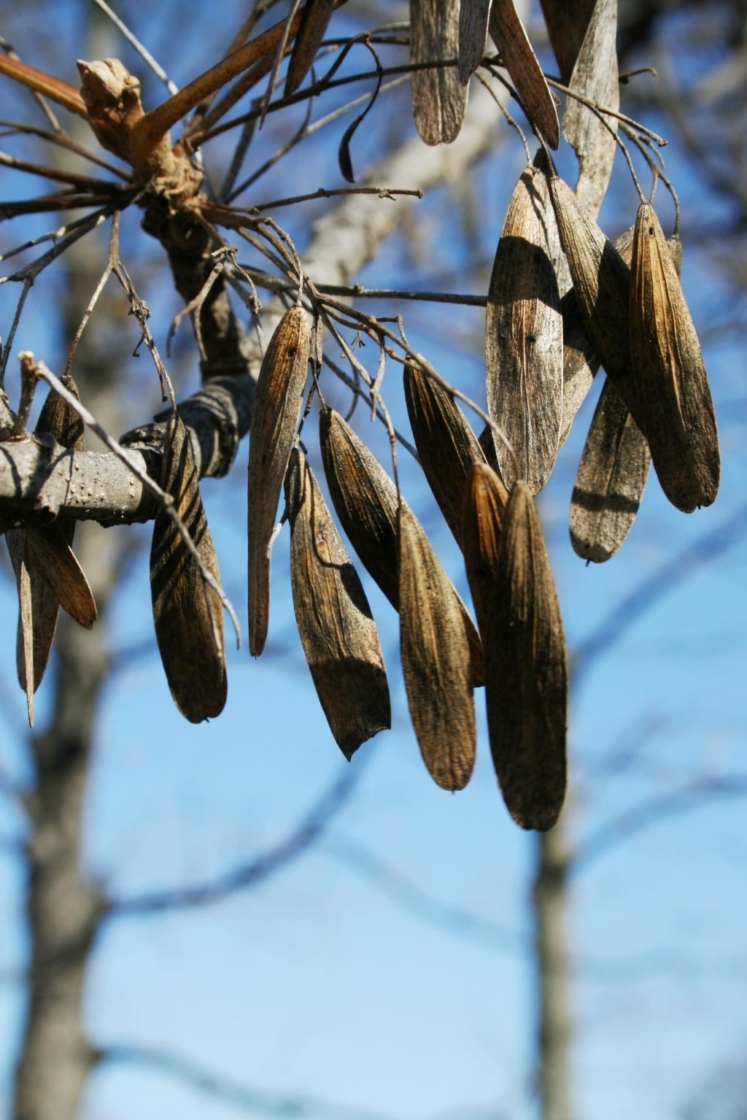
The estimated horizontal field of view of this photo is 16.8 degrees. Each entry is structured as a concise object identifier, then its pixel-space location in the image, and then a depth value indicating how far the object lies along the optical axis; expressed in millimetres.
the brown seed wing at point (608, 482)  253
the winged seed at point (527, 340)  249
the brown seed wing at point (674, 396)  249
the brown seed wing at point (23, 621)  258
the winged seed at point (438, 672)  238
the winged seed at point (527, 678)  235
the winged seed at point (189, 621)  255
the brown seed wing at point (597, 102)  277
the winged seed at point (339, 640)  249
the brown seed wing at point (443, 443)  252
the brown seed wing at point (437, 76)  261
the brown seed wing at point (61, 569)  257
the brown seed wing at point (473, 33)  251
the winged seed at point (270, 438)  248
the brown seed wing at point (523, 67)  259
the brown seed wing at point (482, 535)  240
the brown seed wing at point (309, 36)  265
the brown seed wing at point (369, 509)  256
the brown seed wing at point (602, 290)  254
